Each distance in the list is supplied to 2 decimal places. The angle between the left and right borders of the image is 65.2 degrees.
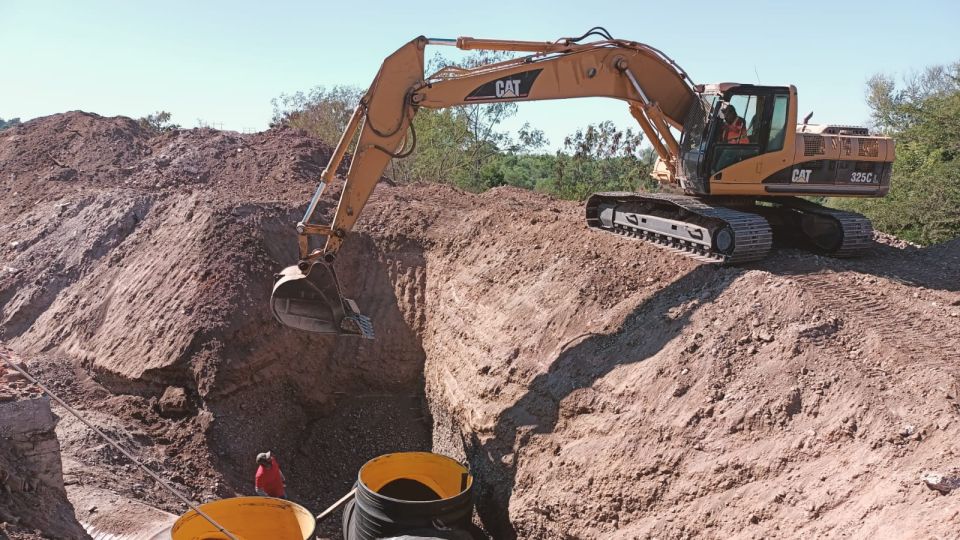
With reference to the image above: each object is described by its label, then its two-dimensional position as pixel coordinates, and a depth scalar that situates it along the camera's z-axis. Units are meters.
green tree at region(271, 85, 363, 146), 25.91
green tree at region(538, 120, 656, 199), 24.47
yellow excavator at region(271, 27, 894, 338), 8.62
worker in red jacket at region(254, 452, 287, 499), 8.67
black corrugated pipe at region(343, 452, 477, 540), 7.66
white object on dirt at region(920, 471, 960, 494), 5.21
